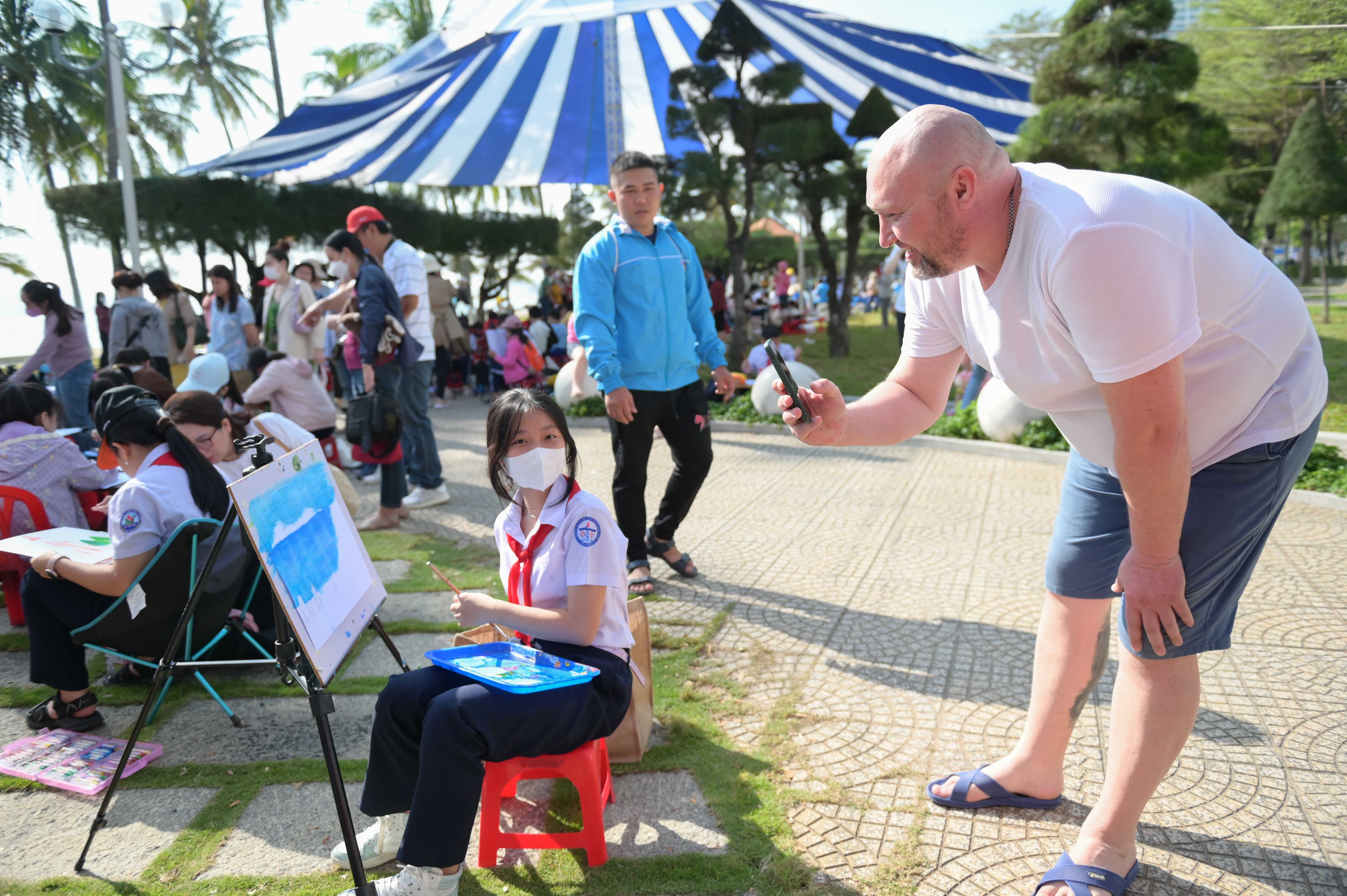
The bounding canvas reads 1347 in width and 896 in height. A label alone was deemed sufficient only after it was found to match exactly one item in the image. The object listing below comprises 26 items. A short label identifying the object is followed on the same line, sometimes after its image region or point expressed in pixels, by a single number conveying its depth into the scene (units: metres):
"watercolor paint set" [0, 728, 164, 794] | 2.83
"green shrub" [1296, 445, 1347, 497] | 5.62
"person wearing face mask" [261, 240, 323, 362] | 8.42
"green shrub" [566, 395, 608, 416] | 9.68
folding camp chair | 2.97
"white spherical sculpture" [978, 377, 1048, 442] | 7.21
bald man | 1.59
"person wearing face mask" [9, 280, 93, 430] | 7.53
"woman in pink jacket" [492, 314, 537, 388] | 11.50
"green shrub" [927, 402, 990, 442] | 7.73
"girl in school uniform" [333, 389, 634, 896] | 2.04
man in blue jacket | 4.19
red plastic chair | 3.88
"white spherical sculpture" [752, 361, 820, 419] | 8.84
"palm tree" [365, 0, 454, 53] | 28.36
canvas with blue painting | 2.21
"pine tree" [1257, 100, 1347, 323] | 13.03
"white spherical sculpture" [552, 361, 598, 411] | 9.70
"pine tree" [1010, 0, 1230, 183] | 11.81
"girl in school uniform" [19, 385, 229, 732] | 2.96
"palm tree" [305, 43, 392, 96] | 29.33
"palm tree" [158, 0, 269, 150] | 28.22
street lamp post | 8.96
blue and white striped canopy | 14.35
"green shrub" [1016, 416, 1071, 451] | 7.06
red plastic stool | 2.26
